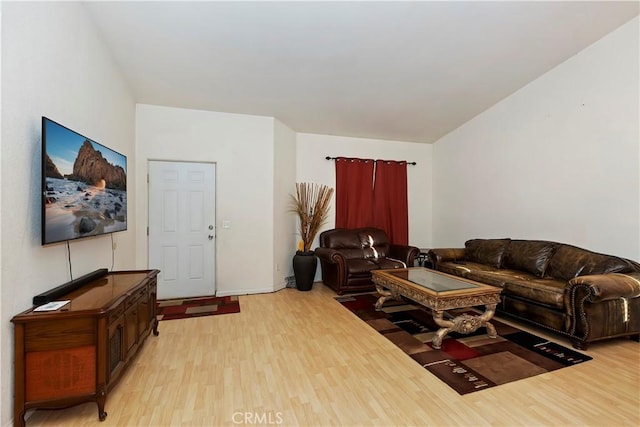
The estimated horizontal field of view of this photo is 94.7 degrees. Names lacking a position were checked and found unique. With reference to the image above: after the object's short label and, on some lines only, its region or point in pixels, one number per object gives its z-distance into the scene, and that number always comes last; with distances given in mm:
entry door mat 3520
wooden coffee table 2656
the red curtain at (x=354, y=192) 5246
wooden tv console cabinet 1631
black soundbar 1807
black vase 4500
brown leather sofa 2588
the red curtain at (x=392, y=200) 5492
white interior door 4086
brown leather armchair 4297
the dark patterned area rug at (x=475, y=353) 2201
